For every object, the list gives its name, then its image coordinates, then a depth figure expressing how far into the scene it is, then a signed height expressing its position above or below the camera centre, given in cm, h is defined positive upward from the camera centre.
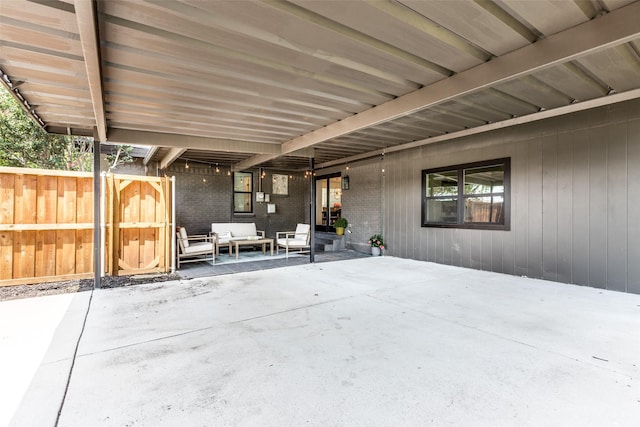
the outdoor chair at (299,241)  823 -76
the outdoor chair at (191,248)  680 -79
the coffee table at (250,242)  790 -77
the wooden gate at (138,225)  571 -21
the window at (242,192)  1059 +77
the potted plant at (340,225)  980 -37
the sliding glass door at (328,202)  1116 +44
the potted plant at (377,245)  848 -88
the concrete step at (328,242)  970 -95
